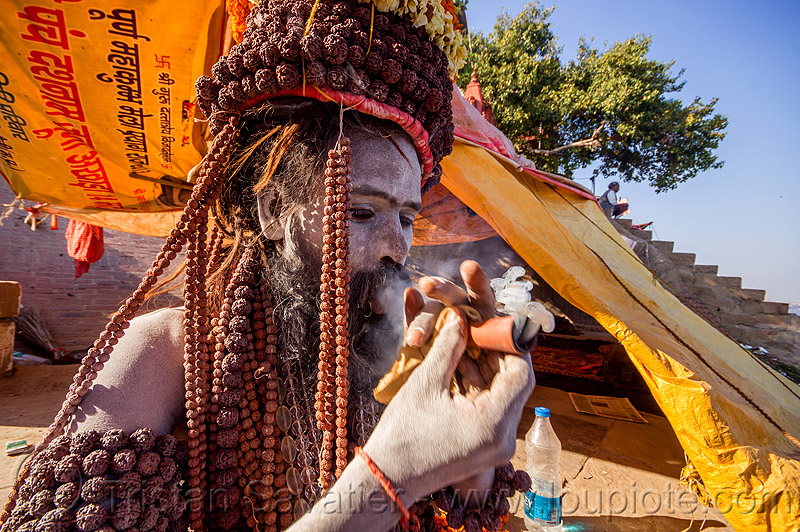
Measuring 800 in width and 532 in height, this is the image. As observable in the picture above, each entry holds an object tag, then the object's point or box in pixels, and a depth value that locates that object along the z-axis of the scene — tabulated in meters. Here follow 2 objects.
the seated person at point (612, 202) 12.12
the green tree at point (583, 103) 12.17
